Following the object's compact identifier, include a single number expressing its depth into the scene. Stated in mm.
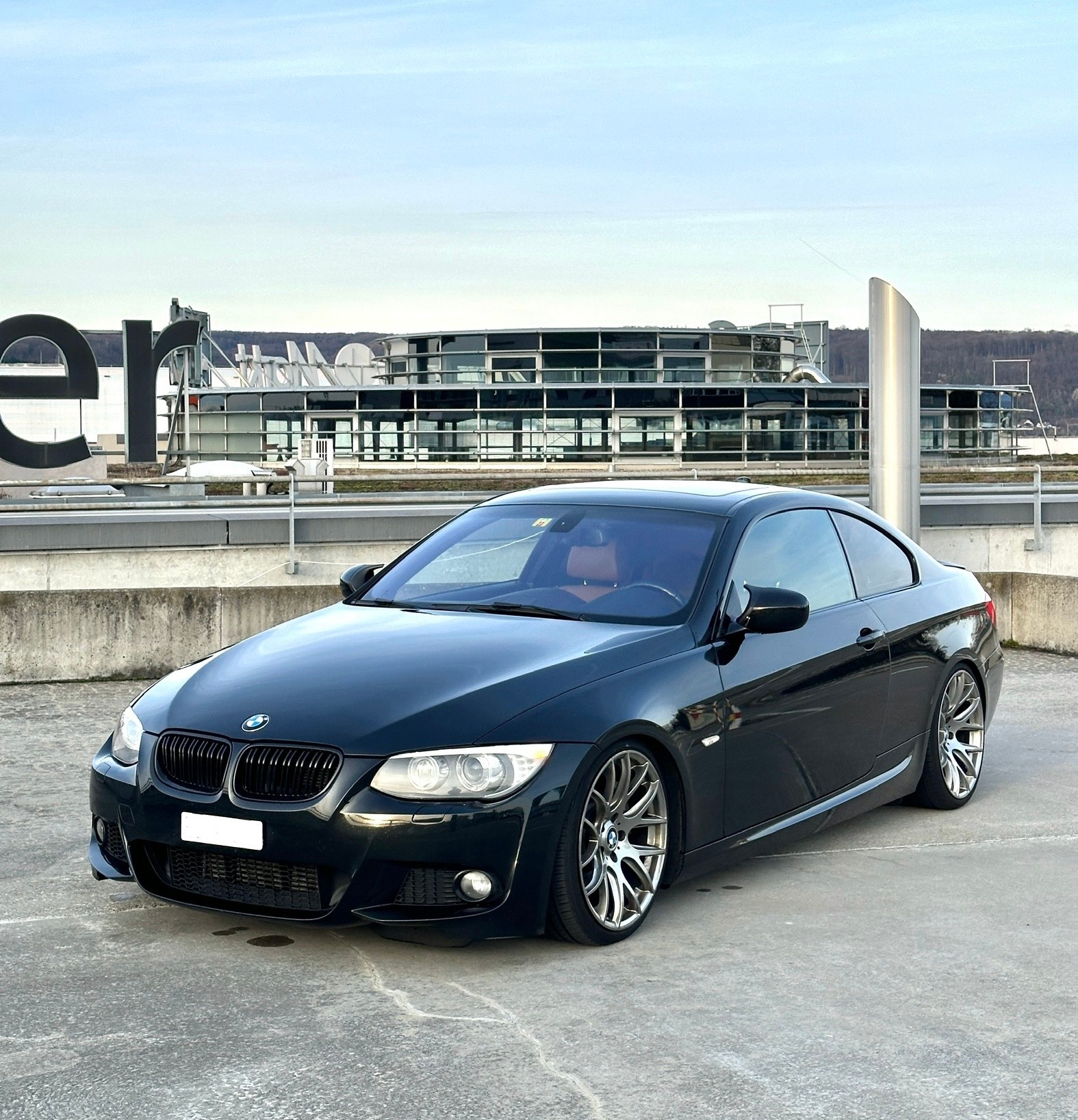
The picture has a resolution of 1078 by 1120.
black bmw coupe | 4637
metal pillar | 16250
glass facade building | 93062
